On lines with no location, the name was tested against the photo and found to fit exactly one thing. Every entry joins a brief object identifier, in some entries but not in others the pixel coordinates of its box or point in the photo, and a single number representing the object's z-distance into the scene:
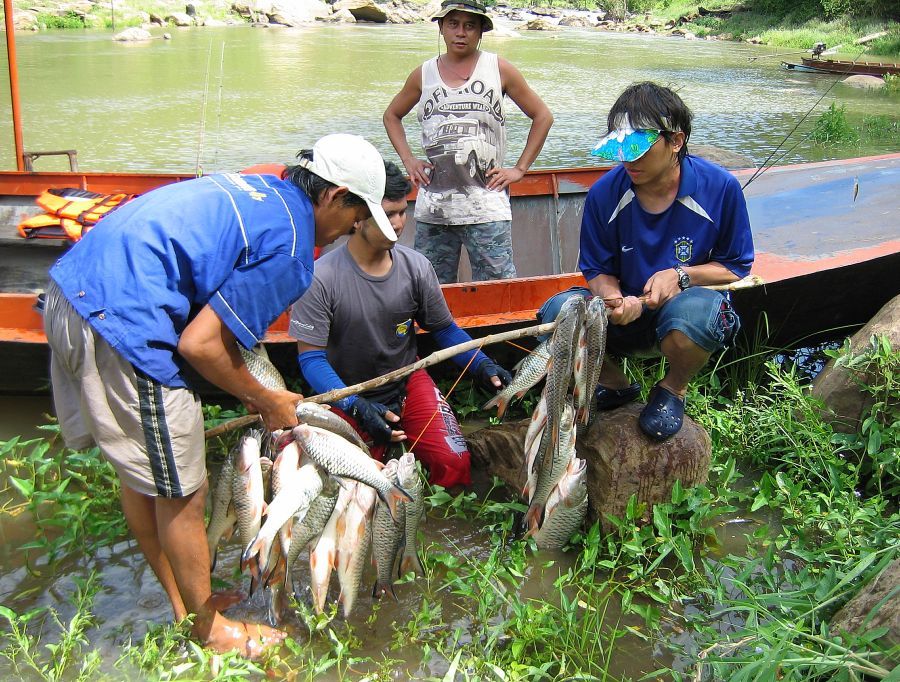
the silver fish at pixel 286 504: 2.86
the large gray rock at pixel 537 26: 45.05
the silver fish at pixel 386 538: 3.16
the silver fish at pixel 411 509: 3.16
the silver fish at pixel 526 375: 3.45
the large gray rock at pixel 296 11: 39.22
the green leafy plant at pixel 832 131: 14.31
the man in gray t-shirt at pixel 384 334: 3.94
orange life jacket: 5.72
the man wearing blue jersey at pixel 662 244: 3.55
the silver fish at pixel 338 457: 2.97
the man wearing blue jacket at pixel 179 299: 2.61
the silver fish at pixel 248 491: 3.04
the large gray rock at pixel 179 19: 34.53
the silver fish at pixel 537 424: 3.41
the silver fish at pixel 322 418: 3.04
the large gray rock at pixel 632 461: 3.75
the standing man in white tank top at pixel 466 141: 4.96
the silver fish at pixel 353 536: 3.10
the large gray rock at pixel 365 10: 42.81
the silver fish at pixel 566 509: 3.45
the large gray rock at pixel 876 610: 2.61
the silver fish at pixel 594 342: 3.40
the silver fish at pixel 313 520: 3.09
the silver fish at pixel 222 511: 3.14
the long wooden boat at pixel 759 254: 4.86
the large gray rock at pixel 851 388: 4.34
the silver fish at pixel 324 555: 3.06
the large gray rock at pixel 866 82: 20.30
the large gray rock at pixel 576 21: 50.88
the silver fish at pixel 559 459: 3.40
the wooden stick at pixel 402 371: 3.14
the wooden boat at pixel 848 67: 20.45
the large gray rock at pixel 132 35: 28.16
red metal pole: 6.56
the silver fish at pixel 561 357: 3.31
